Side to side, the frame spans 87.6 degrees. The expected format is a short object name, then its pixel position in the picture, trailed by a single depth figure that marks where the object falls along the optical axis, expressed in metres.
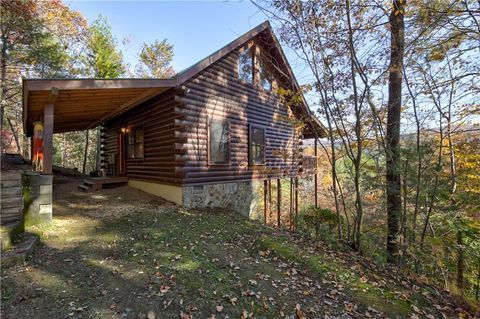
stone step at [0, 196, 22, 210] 4.71
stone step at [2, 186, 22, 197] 4.97
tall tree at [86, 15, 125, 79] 17.95
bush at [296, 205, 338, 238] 8.60
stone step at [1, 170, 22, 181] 5.64
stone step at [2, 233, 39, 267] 3.58
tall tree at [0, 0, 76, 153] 12.92
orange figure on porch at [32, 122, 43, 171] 8.65
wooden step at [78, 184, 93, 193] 9.33
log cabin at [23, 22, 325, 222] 7.36
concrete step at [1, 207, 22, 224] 4.54
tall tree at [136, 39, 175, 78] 23.34
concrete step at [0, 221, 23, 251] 3.82
